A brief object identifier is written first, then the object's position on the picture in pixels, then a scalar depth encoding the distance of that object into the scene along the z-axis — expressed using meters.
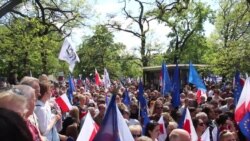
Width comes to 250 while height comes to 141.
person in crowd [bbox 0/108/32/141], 2.36
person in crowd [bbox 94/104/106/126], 8.63
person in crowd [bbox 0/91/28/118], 2.93
